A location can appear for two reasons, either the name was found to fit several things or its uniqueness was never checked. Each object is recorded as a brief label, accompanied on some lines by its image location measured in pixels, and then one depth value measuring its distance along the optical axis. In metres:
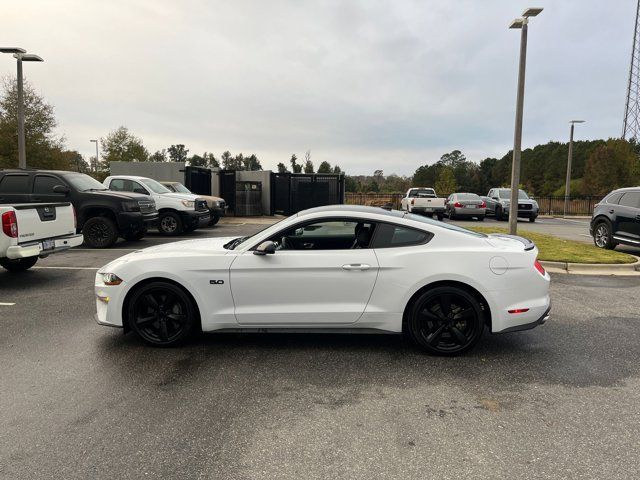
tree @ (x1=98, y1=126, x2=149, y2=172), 49.12
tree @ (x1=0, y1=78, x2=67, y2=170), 28.73
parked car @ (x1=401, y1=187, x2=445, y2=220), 22.31
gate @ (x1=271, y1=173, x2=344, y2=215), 23.98
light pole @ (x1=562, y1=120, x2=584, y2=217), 30.66
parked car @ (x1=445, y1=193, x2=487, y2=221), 23.11
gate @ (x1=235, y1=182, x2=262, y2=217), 24.30
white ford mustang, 4.33
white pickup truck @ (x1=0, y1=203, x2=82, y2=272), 7.06
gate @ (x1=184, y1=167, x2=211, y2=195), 21.53
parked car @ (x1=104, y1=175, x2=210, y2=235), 15.15
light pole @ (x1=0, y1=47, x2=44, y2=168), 15.34
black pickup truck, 10.88
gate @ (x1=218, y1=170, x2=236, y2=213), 23.92
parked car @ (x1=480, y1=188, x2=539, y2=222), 23.94
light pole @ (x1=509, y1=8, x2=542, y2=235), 11.76
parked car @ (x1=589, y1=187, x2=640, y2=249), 11.03
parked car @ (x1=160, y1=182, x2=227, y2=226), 17.28
